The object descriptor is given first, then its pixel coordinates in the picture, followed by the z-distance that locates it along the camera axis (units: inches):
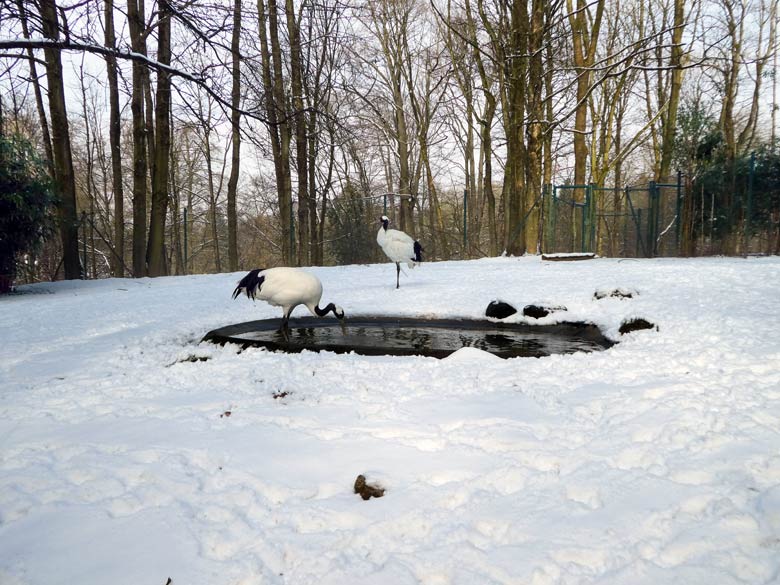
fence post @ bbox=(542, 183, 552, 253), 595.8
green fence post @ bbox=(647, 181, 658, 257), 588.9
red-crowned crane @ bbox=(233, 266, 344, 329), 241.4
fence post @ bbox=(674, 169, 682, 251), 587.9
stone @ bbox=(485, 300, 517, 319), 276.7
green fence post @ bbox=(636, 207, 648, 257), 592.7
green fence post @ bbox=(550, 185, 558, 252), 593.5
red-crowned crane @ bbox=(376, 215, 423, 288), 368.5
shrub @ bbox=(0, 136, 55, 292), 407.8
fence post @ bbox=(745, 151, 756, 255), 514.1
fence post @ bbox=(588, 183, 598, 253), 581.9
